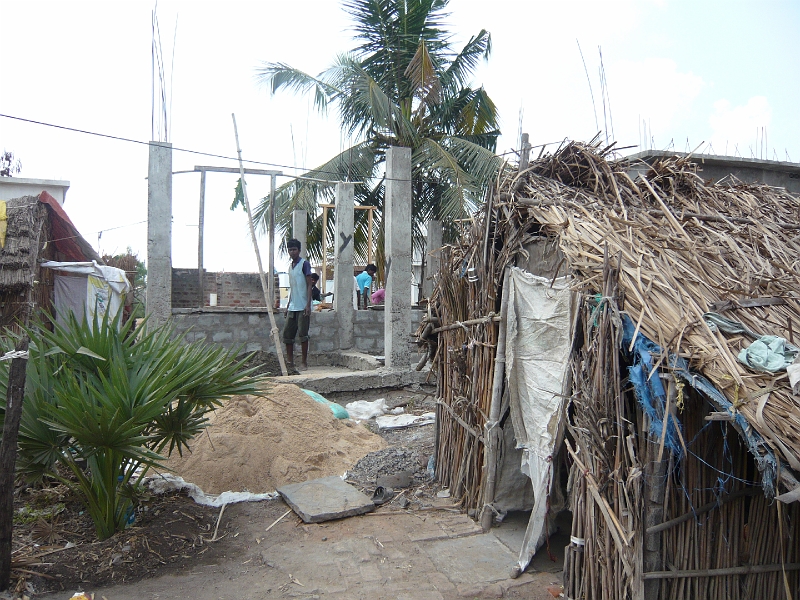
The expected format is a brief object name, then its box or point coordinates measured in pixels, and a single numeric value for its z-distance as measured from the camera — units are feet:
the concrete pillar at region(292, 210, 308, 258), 44.24
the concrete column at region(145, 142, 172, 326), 27.55
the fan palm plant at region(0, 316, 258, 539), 12.64
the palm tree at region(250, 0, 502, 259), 47.60
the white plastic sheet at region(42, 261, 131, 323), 27.22
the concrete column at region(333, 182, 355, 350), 35.06
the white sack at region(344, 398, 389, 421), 27.61
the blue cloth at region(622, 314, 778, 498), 7.99
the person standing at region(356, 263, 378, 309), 49.80
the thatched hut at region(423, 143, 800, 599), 9.29
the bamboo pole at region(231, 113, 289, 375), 29.70
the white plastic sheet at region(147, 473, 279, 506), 17.65
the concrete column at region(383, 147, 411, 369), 29.91
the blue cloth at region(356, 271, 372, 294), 50.26
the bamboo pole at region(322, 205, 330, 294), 44.93
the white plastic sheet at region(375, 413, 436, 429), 26.14
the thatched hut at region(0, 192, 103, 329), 24.21
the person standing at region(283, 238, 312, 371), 30.83
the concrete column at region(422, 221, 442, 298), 40.83
